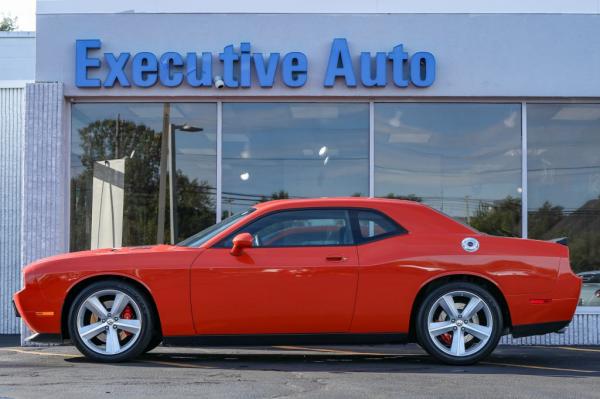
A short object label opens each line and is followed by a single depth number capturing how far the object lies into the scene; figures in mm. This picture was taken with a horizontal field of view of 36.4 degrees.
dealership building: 10656
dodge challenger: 7566
